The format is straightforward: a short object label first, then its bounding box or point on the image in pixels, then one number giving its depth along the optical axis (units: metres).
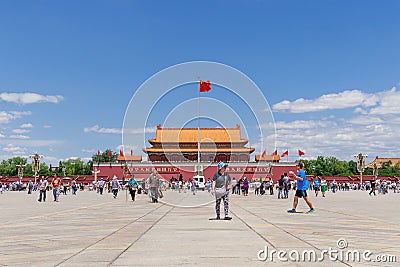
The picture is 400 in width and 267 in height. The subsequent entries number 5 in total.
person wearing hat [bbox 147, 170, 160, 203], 22.25
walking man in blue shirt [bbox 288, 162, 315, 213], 14.74
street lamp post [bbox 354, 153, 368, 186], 63.47
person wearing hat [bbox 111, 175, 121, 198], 30.17
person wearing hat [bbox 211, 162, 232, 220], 12.62
